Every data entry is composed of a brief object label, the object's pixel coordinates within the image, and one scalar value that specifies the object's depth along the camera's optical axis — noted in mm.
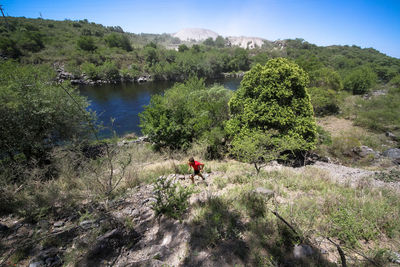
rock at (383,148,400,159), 11740
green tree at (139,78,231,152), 11523
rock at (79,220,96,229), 4148
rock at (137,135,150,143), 16648
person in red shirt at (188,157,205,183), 6311
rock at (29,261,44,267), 3195
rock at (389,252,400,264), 2989
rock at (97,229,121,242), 3637
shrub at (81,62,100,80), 44344
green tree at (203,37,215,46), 165675
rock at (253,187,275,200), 4986
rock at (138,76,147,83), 48678
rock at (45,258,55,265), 3274
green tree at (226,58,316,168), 9516
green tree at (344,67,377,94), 29531
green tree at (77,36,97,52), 62094
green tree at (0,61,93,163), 8695
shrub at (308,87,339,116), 20812
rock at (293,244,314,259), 3141
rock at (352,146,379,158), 12238
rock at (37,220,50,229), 4238
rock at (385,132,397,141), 14920
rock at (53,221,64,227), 4367
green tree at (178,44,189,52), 86281
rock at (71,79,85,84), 42594
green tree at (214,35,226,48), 157312
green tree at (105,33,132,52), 72875
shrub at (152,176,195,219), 4375
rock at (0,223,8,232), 4250
